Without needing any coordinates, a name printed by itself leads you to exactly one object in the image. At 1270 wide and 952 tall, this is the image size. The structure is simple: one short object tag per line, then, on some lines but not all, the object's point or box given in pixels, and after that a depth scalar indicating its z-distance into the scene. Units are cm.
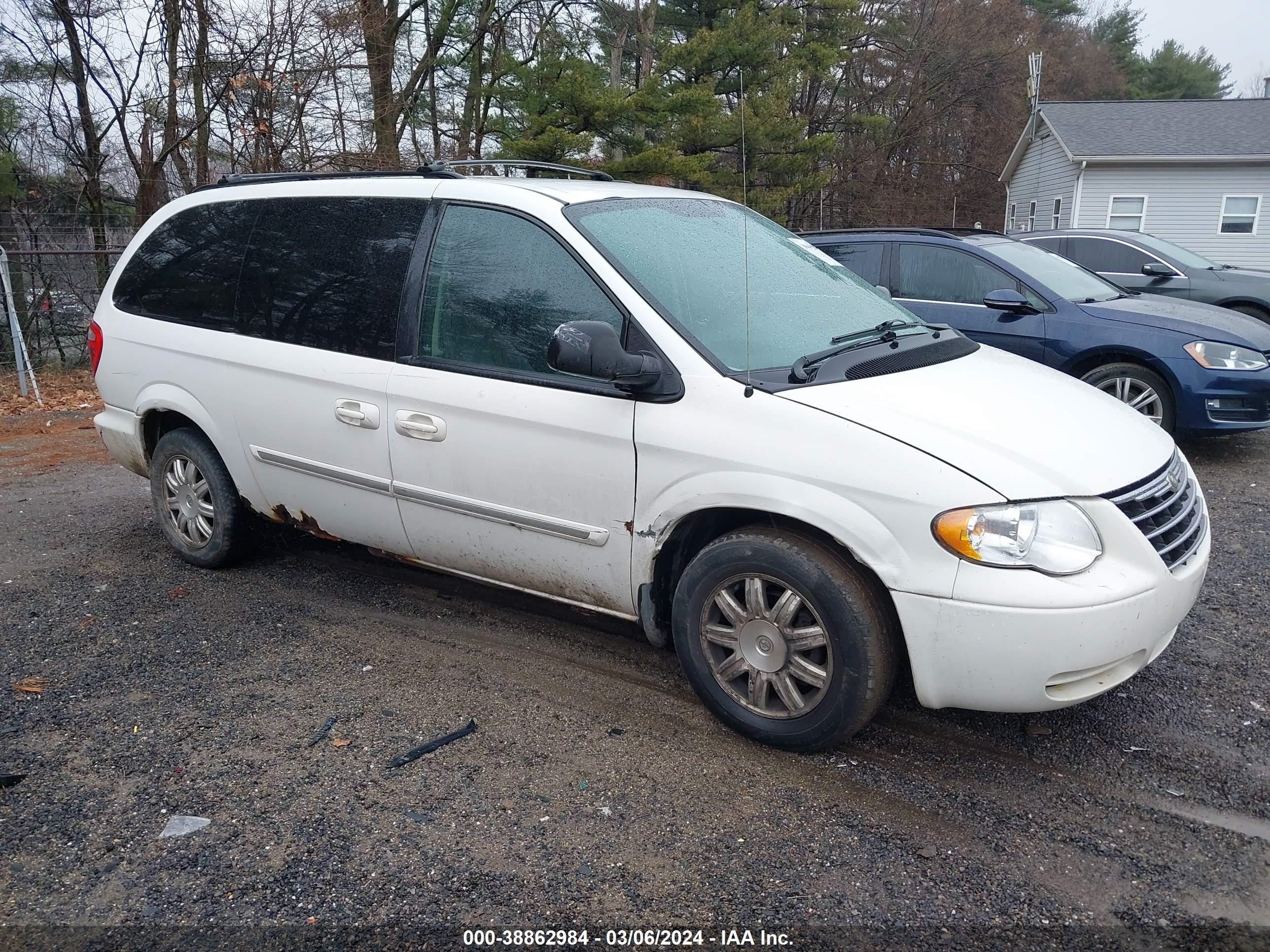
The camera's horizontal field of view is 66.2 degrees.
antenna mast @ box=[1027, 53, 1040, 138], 2928
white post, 1068
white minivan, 290
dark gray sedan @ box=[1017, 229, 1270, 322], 1080
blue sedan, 700
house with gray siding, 2461
